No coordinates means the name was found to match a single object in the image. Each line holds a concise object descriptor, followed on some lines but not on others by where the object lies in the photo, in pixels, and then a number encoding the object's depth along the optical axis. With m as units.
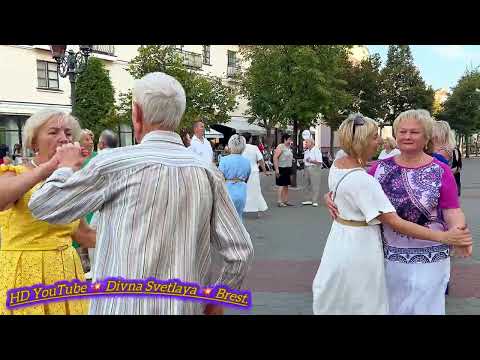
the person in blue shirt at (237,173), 8.34
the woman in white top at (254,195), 12.05
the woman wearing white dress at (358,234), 3.36
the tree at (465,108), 47.94
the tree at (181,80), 19.12
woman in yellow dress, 2.70
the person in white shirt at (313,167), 14.40
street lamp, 10.99
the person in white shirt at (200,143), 10.48
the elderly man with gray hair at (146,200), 1.99
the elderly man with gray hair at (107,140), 7.82
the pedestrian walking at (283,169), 13.99
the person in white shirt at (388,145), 8.95
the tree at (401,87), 41.25
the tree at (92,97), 25.19
